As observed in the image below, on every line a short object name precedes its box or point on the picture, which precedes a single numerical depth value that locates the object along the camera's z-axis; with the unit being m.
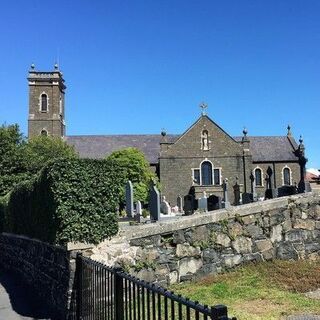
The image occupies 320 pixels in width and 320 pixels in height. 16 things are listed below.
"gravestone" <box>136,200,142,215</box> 27.00
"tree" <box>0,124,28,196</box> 27.62
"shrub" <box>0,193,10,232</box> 16.01
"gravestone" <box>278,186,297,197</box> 15.34
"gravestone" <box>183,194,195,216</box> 28.70
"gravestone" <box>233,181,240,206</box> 27.40
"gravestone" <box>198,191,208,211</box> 22.92
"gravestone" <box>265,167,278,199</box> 16.21
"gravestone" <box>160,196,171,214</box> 26.31
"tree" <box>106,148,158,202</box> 43.84
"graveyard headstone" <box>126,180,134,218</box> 18.19
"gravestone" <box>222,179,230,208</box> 25.91
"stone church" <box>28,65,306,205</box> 50.09
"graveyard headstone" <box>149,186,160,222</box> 12.48
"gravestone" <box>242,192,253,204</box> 21.02
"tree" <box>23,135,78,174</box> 41.56
